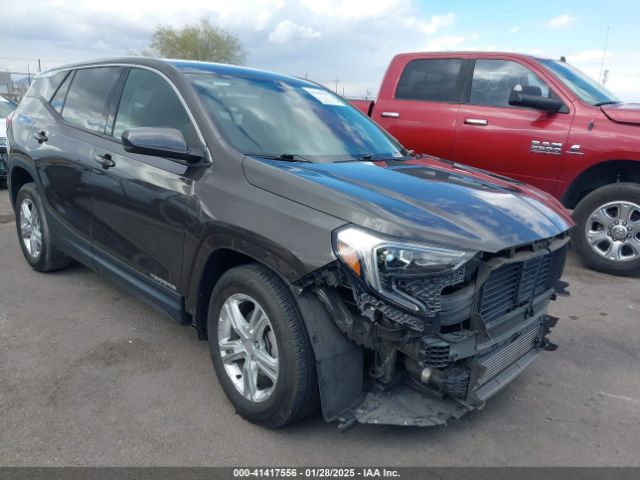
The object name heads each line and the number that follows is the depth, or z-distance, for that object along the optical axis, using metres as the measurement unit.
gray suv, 2.33
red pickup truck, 5.50
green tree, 46.53
